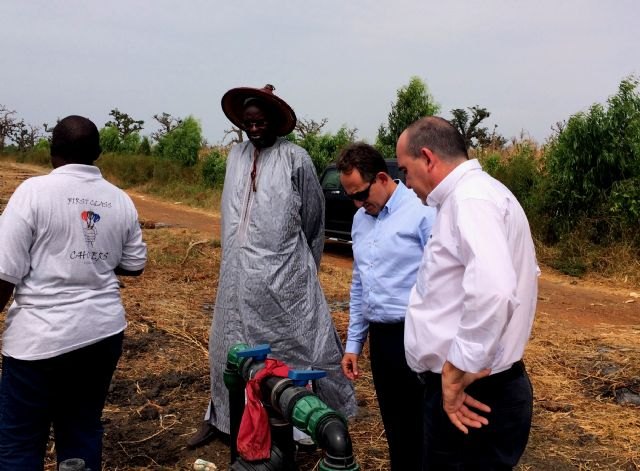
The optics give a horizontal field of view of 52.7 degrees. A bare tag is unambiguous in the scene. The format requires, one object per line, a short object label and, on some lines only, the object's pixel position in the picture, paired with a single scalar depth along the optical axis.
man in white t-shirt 2.21
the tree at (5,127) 47.44
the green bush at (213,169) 19.23
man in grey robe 3.23
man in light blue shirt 2.57
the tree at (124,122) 45.62
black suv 10.38
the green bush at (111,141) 32.32
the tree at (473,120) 29.49
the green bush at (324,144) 17.00
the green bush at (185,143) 21.66
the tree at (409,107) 16.16
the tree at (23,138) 49.12
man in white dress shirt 1.60
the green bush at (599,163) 9.24
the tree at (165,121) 36.19
